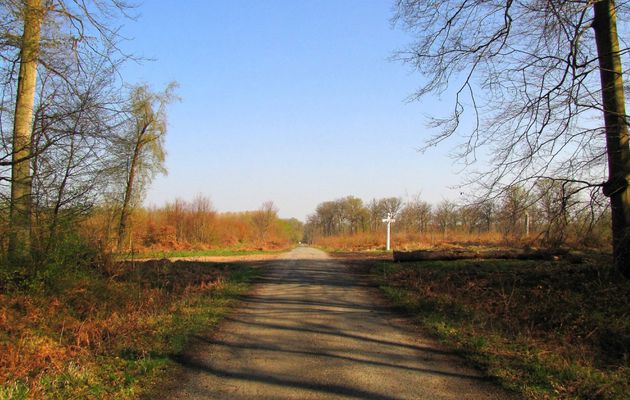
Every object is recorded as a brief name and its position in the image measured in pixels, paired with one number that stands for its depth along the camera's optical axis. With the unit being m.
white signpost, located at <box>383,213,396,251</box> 34.97
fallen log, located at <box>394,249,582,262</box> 14.43
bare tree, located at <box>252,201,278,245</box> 75.39
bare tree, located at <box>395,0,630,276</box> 8.02
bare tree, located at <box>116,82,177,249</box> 31.02
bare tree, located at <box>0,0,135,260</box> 7.58
